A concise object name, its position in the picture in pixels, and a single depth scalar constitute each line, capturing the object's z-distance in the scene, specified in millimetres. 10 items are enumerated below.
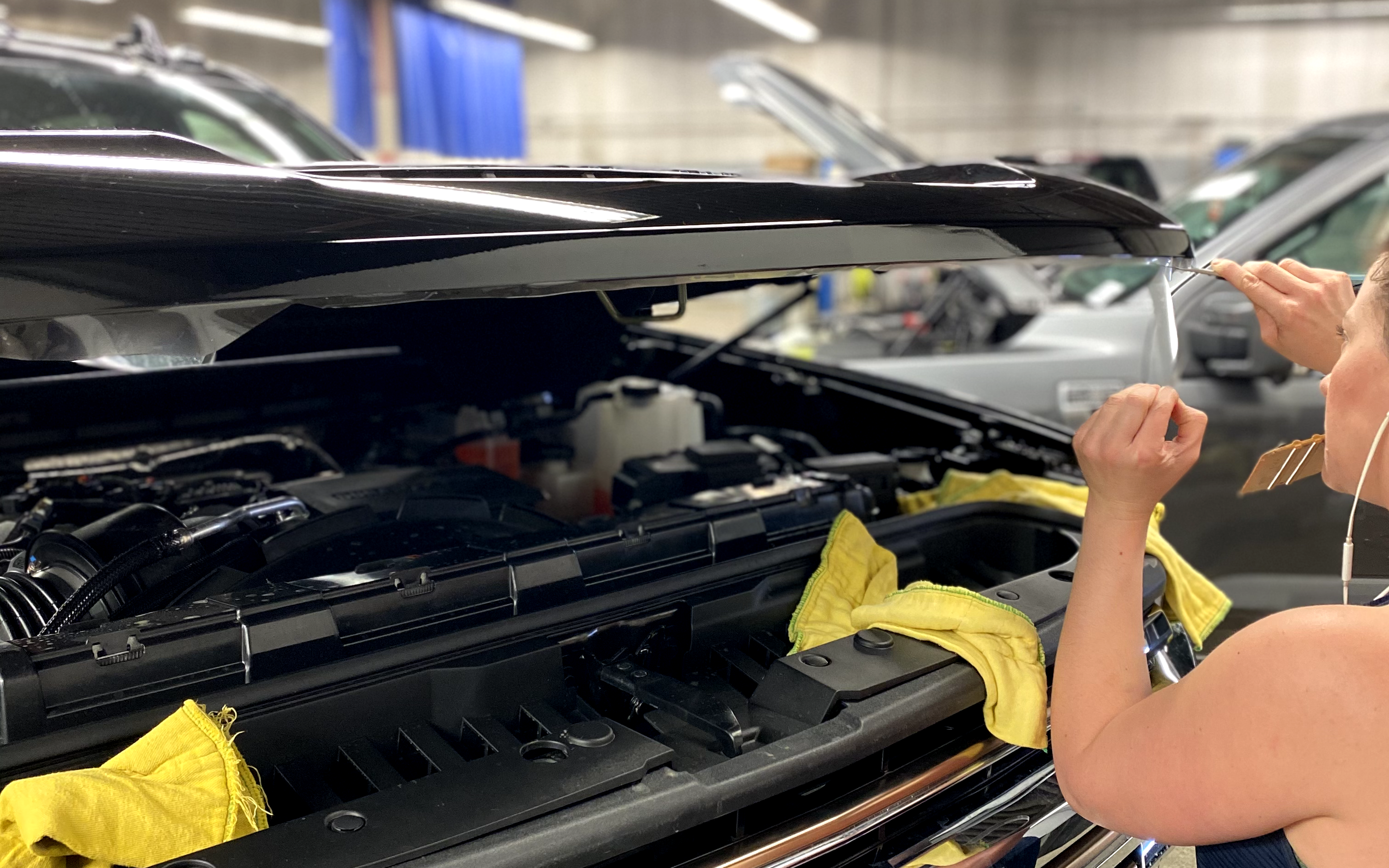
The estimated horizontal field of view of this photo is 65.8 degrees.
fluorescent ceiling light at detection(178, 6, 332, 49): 15641
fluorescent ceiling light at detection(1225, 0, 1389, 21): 14695
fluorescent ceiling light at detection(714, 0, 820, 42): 15688
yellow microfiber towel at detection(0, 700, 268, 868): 717
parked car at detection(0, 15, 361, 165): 2174
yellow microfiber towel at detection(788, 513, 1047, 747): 1063
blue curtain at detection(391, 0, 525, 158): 12297
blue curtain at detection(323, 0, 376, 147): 11164
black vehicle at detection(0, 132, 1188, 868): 808
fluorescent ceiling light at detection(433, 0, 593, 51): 13789
